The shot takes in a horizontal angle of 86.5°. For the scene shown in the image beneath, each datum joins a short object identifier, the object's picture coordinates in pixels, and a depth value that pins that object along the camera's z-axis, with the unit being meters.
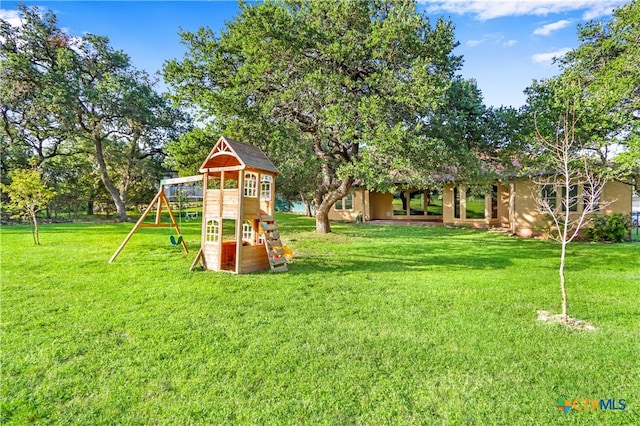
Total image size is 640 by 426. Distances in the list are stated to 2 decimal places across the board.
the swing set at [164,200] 9.55
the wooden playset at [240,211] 8.62
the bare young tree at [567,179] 5.50
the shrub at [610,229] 13.97
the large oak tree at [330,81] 10.50
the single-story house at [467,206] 15.95
